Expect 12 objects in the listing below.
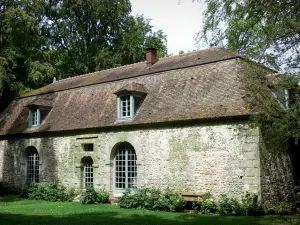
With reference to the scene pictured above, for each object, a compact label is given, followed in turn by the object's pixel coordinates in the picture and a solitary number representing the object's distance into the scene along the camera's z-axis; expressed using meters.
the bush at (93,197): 16.75
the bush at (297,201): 14.37
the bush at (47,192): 18.17
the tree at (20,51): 23.34
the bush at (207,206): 13.66
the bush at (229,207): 13.17
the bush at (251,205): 13.00
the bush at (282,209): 13.41
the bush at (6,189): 21.59
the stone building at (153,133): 13.77
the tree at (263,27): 9.96
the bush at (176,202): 14.11
